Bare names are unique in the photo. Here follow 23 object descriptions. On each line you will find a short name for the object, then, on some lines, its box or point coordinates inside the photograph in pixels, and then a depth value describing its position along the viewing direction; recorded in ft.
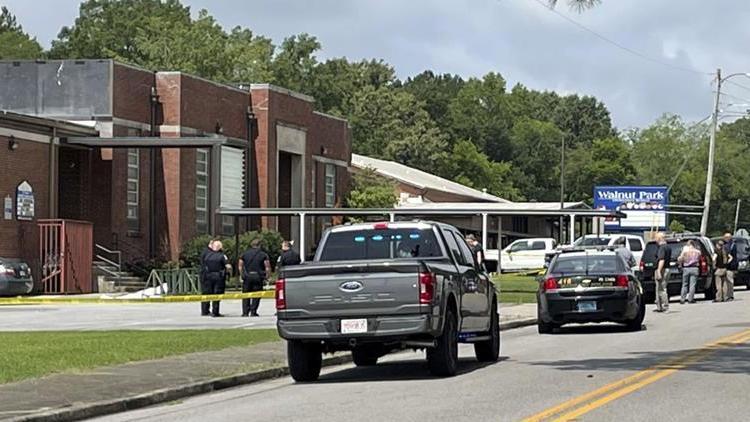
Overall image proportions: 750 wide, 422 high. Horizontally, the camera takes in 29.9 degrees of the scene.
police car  84.33
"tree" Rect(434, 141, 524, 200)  373.81
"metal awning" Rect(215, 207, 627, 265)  147.95
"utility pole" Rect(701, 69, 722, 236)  229.86
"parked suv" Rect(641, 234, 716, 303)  124.77
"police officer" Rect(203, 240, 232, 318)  103.04
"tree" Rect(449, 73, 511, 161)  414.41
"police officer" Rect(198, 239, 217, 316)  103.04
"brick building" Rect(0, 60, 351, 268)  147.13
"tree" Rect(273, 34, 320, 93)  370.73
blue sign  285.23
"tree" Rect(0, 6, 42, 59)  324.95
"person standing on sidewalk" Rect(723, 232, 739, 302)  126.21
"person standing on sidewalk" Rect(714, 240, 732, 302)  124.26
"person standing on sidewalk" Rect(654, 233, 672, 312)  110.32
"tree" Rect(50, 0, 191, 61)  320.29
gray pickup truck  55.36
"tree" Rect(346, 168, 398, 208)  212.84
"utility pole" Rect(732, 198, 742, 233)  386.73
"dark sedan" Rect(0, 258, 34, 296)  130.62
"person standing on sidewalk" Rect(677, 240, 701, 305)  120.88
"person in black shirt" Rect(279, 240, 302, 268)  102.58
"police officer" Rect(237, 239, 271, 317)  103.35
